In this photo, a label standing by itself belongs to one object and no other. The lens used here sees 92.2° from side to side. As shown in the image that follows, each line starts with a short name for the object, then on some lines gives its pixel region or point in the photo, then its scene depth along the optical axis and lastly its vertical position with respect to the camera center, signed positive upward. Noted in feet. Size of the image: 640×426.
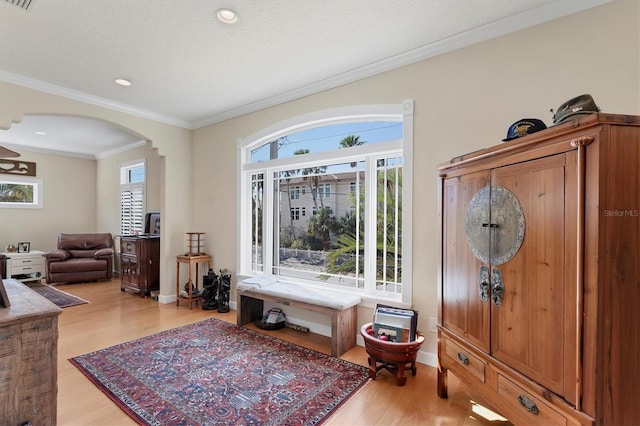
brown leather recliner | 19.06 -3.05
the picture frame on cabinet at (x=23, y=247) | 20.12 -2.34
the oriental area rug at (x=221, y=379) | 6.58 -4.31
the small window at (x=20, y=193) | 20.72 +1.31
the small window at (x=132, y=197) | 20.57 +0.99
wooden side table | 14.30 -2.36
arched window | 9.87 +0.45
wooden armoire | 3.88 -0.91
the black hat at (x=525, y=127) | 5.48 +1.56
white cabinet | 19.10 -3.47
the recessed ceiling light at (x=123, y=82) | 10.88 +4.69
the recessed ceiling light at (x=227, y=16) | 7.21 +4.72
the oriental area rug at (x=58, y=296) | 15.02 -4.50
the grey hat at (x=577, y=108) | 4.56 +1.60
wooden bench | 9.41 -3.23
